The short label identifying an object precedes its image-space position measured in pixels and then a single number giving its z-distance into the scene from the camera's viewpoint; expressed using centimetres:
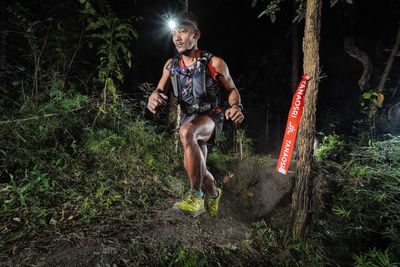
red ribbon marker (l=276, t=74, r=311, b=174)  305
